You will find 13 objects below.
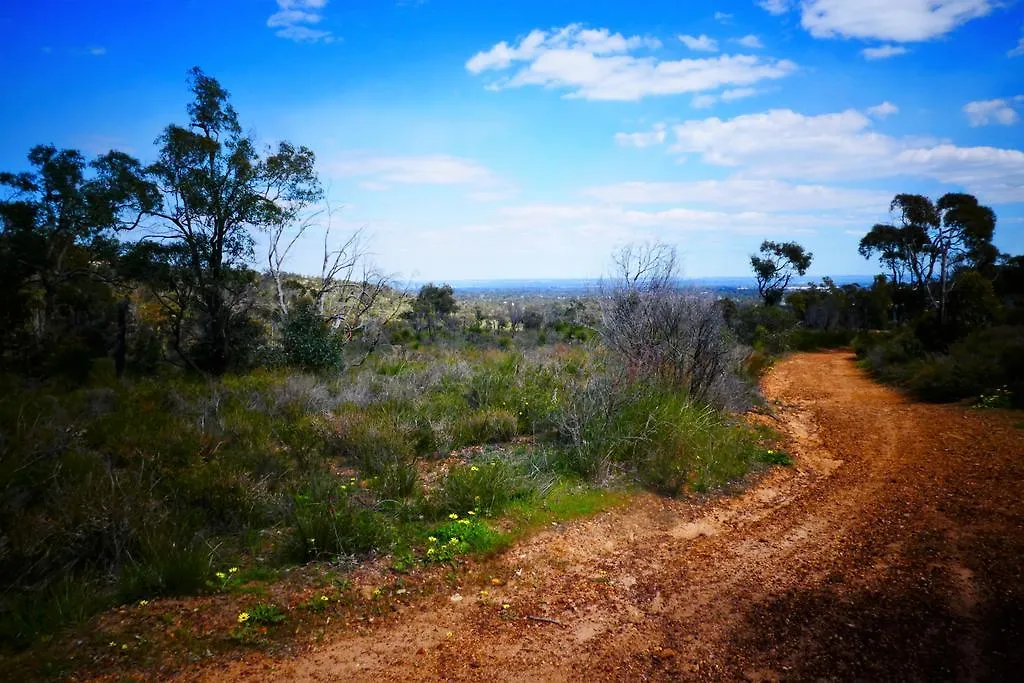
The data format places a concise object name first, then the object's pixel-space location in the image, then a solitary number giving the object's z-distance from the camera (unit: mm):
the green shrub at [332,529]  5059
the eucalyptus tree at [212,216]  13383
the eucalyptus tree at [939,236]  23828
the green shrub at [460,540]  5230
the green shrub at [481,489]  6082
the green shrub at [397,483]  6348
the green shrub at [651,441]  7246
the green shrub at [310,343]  13469
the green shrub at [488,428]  8633
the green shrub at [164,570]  4391
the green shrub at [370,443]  7102
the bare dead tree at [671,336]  9844
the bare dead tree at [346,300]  15594
